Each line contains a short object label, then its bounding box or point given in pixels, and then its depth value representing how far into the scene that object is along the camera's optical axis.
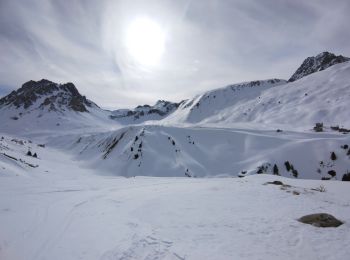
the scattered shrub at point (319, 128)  66.38
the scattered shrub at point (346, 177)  35.74
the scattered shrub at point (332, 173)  41.82
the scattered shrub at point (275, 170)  44.75
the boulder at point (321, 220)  10.36
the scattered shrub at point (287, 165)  45.48
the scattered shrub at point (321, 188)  16.88
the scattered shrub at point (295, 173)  44.25
